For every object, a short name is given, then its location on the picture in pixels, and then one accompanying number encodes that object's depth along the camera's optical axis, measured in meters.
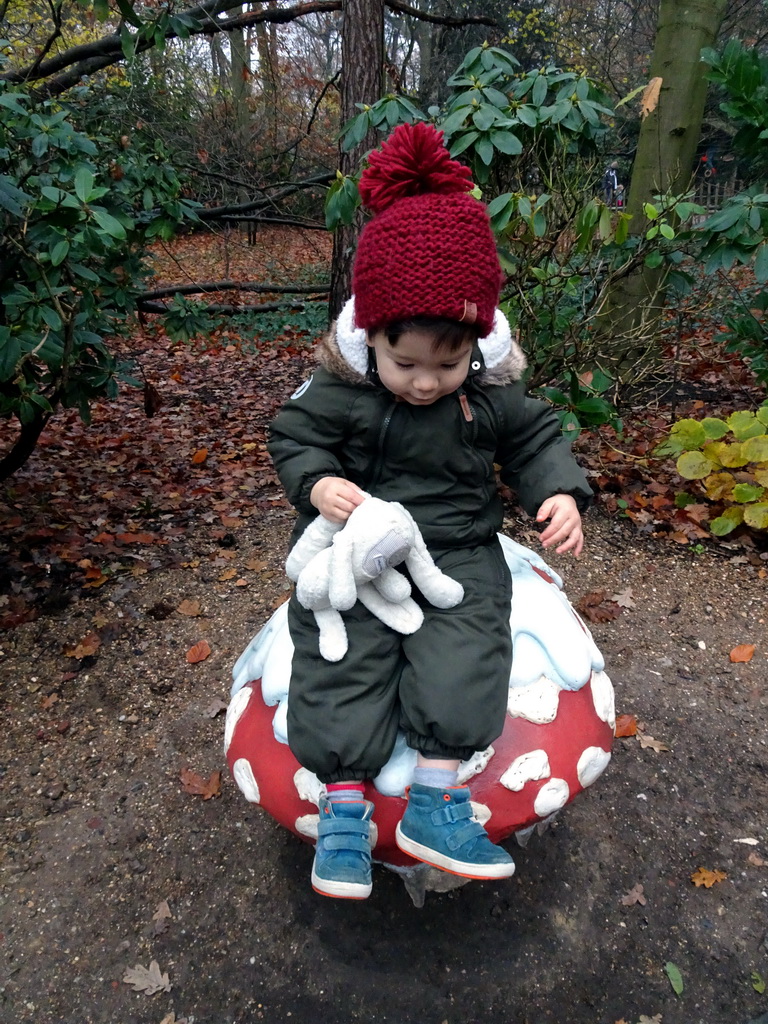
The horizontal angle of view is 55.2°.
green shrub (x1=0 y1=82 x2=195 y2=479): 2.94
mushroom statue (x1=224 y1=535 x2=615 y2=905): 1.85
